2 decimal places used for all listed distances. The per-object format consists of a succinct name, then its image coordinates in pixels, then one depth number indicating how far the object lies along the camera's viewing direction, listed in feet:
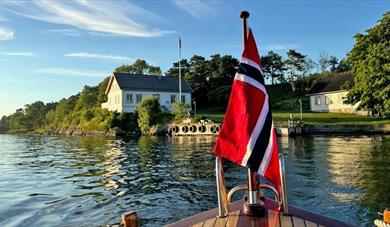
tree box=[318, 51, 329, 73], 250.57
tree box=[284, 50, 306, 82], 244.22
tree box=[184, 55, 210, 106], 234.38
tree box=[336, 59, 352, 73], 238.07
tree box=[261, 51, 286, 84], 262.88
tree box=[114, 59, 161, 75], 292.98
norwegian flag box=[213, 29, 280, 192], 11.34
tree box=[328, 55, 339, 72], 248.52
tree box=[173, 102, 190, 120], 167.94
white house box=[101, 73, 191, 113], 192.54
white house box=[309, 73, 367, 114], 171.83
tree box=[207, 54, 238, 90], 233.76
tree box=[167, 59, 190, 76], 255.50
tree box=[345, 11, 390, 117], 111.04
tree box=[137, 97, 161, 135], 170.71
